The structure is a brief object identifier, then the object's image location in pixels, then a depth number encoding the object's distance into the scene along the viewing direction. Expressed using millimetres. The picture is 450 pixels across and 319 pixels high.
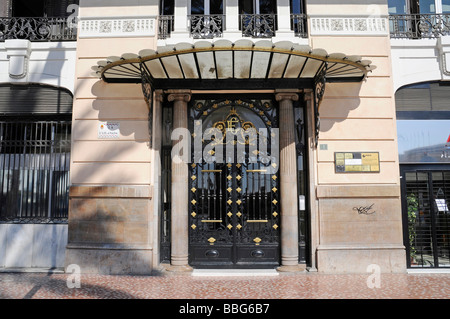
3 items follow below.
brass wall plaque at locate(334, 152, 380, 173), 8016
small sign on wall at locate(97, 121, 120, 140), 8258
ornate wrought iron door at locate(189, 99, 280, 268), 8281
